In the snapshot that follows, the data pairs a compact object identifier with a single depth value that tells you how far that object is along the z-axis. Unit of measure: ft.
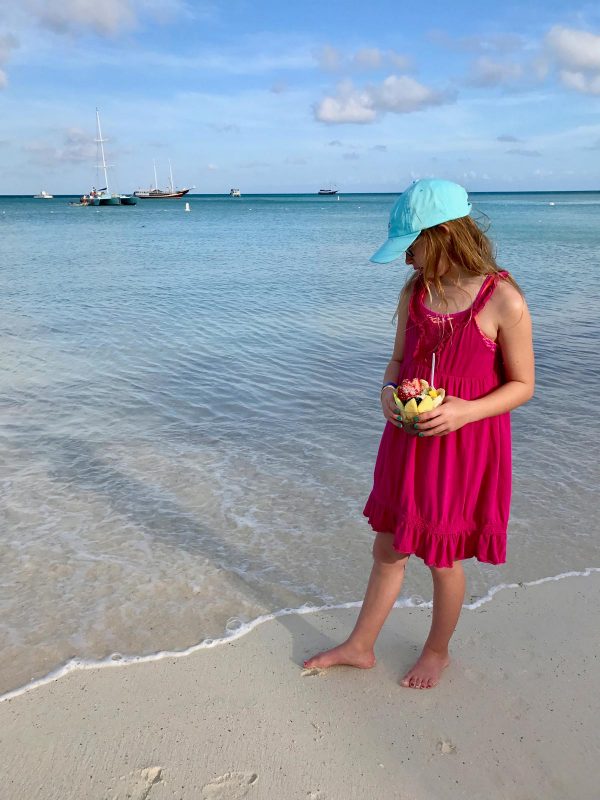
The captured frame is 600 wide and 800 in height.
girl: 7.57
